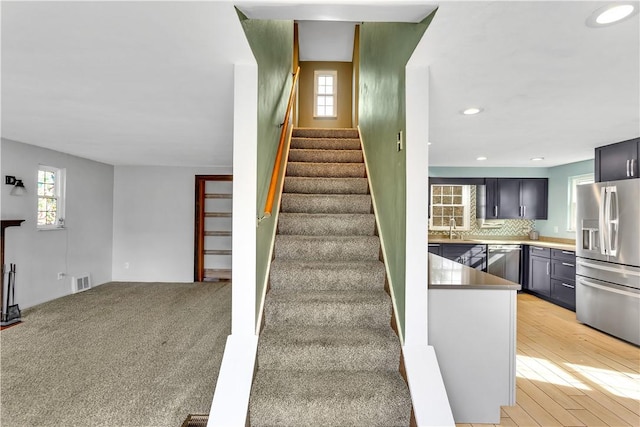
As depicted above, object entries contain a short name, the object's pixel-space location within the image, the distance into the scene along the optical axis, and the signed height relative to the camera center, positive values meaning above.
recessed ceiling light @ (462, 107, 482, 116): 2.84 +0.90
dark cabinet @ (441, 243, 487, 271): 5.99 -0.56
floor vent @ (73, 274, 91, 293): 5.34 -1.03
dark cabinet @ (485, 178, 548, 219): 6.35 +0.41
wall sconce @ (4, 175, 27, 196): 4.13 +0.39
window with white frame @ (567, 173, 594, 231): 5.78 +0.32
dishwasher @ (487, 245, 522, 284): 6.01 -0.68
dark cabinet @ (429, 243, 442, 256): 6.02 -0.50
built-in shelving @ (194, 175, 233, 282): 6.32 -0.22
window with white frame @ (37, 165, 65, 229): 4.74 +0.28
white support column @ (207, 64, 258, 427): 1.95 +0.00
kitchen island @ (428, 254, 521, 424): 2.31 -0.81
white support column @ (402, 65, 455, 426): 1.99 -0.01
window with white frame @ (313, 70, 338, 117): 7.06 +2.52
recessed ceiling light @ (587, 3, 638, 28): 1.37 +0.84
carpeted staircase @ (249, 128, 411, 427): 1.90 -0.72
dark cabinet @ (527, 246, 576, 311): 5.02 -0.83
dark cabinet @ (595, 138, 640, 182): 3.89 +0.71
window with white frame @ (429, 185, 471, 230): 6.69 +0.27
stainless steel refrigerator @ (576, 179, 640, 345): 3.74 -0.41
